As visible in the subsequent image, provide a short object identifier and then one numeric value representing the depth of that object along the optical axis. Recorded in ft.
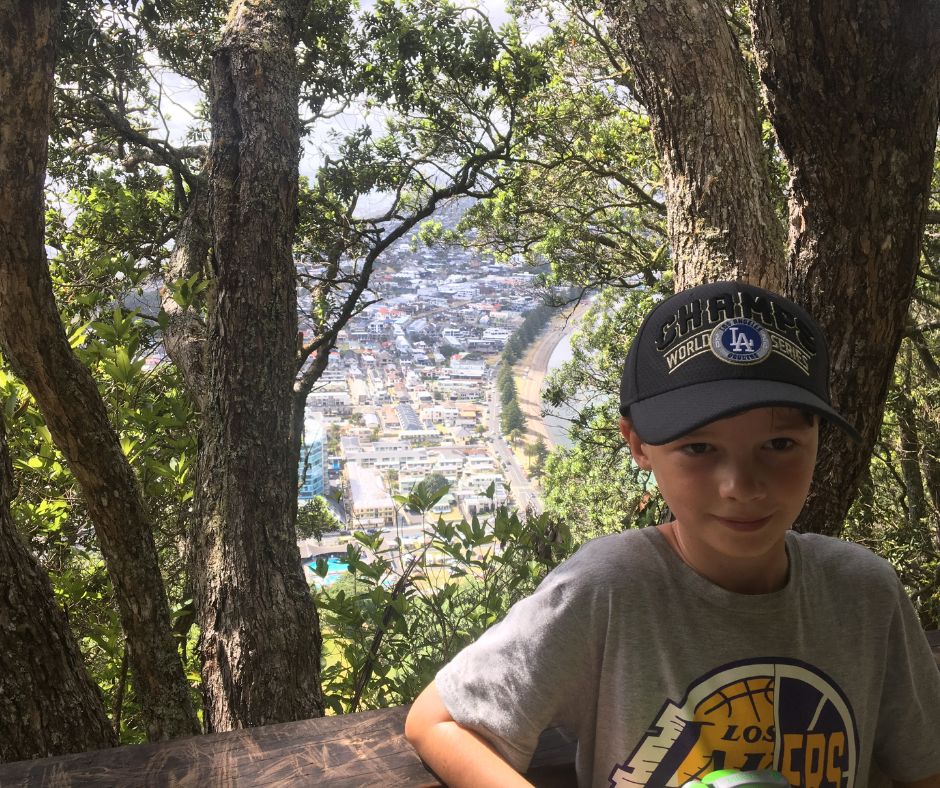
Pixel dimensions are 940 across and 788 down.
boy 2.72
